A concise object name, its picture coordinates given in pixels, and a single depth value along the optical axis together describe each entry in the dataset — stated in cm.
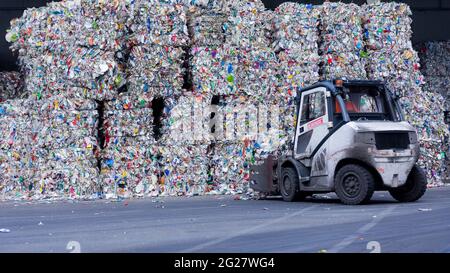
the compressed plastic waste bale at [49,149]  1356
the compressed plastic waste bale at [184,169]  1417
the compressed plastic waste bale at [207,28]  1454
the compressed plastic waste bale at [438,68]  1894
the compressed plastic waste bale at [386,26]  1520
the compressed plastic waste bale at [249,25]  1462
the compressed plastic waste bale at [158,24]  1406
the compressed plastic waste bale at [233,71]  1441
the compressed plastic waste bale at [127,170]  1379
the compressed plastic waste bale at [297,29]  1482
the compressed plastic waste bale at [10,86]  1683
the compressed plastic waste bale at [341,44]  1483
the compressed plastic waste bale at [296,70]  1471
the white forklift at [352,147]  1141
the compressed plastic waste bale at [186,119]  1434
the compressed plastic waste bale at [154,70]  1402
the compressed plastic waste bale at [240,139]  1459
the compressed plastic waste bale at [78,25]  1381
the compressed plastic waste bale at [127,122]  1396
